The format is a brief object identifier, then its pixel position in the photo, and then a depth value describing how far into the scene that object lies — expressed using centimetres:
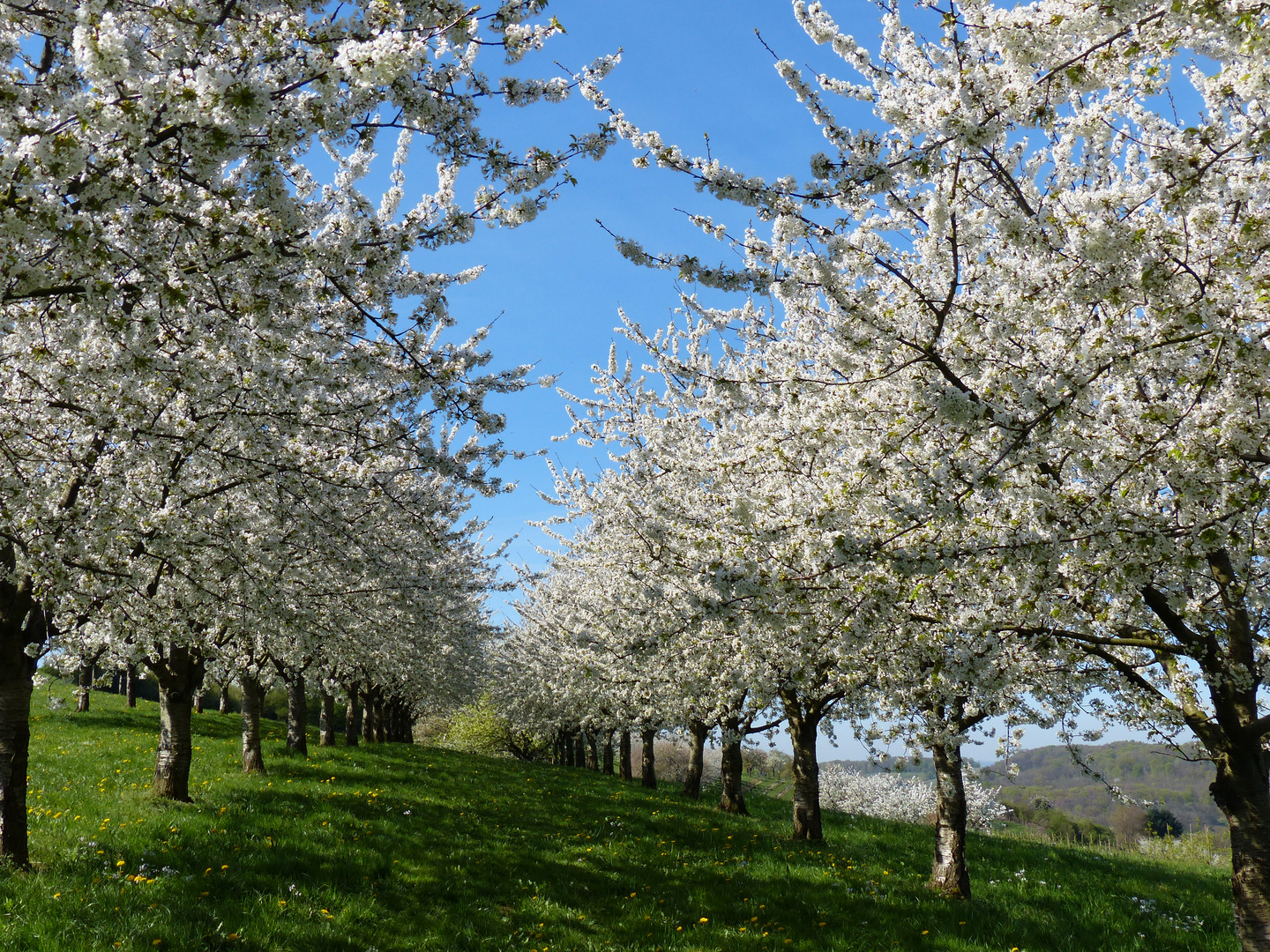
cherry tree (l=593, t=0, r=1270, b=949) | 431
